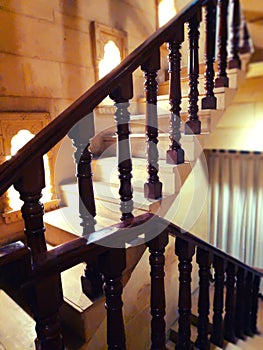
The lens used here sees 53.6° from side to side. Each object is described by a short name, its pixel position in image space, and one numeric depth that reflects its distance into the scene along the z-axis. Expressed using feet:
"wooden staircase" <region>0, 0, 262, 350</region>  2.36
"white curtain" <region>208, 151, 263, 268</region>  11.66
